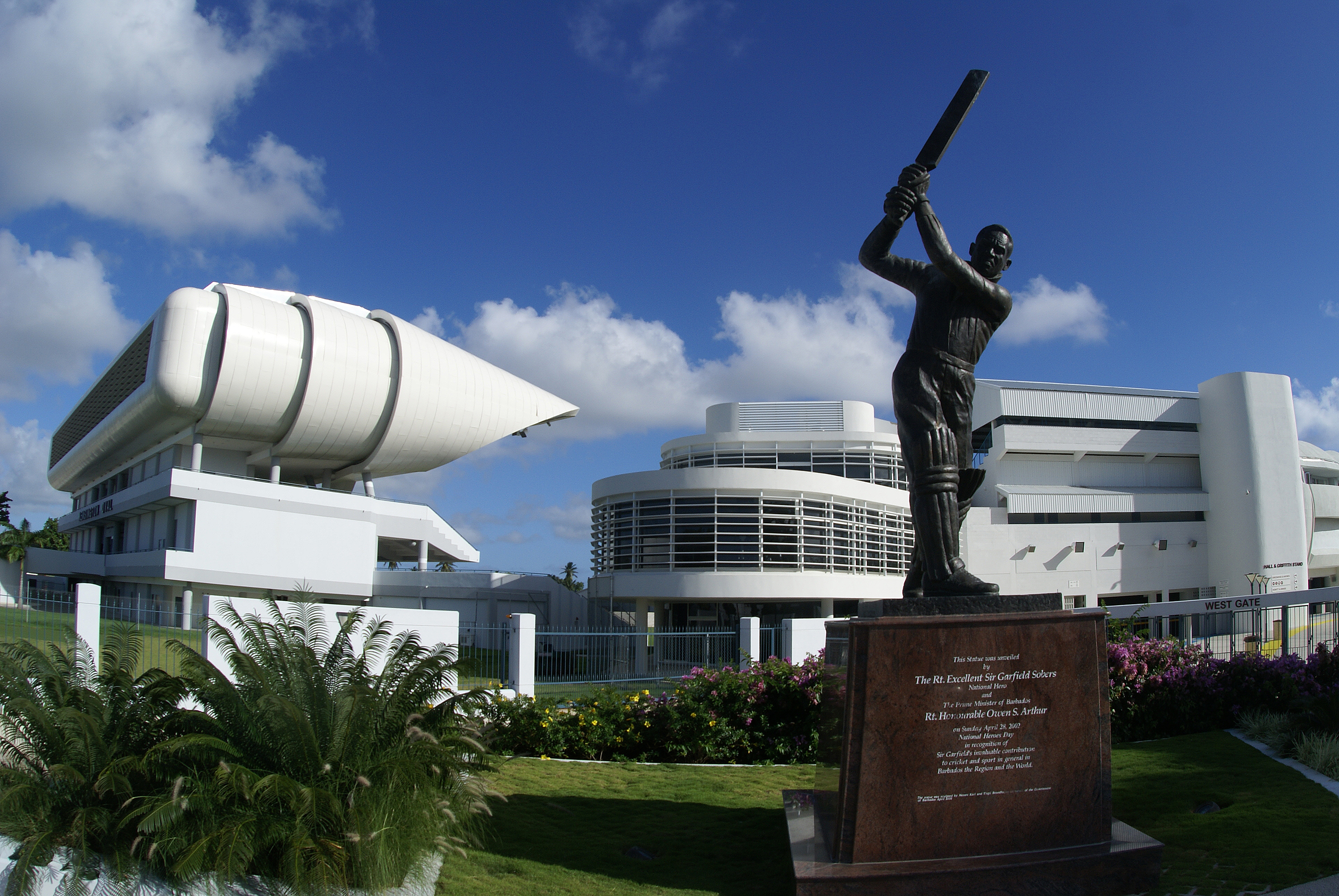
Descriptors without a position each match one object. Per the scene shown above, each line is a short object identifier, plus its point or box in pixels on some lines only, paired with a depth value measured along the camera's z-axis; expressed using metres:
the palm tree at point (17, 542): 32.31
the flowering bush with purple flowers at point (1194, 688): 10.76
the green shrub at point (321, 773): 5.43
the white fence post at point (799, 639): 14.03
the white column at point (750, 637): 14.46
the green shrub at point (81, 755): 5.45
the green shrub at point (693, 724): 10.23
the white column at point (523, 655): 13.18
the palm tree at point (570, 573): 78.06
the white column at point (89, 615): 8.88
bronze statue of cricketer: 5.95
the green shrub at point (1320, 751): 8.09
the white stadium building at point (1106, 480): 39.62
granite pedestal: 5.14
